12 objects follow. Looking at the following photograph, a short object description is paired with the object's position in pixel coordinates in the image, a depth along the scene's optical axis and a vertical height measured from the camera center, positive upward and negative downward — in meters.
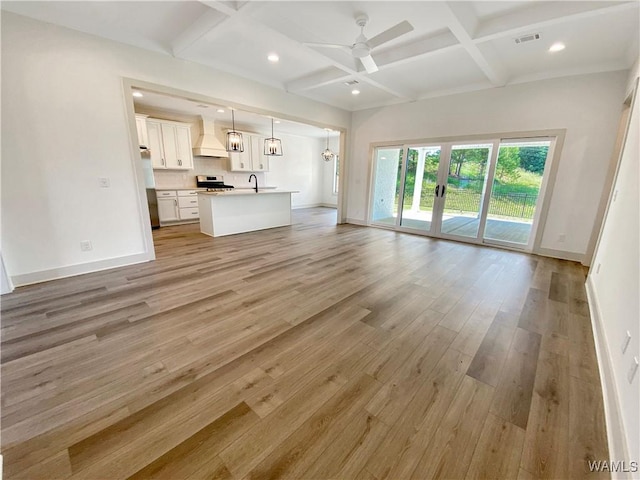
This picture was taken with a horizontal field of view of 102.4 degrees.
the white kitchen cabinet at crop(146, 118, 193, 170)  6.30 +0.74
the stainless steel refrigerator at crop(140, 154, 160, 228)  5.98 -0.35
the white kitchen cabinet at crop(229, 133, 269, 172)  7.91 +0.60
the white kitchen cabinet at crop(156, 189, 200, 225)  6.50 -0.80
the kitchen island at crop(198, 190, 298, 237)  5.32 -0.76
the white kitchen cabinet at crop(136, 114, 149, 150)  5.90 +0.99
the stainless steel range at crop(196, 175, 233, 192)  7.36 -0.21
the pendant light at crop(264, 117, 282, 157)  6.40 +0.77
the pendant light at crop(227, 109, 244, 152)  5.45 +0.70
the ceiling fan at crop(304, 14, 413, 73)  2.79 +1.68
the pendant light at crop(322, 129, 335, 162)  8.72 +0.78
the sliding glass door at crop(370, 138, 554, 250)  4.64 -0.11
